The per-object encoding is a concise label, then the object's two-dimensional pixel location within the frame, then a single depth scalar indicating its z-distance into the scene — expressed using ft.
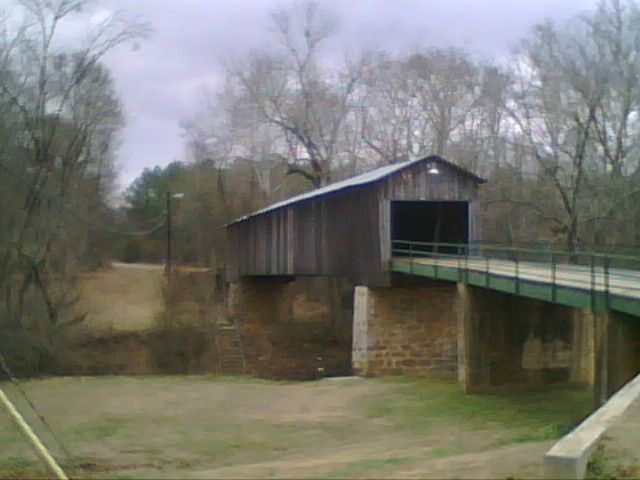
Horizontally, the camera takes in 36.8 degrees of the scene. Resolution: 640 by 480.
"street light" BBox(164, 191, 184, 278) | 165.82
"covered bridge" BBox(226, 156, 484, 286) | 89.92
